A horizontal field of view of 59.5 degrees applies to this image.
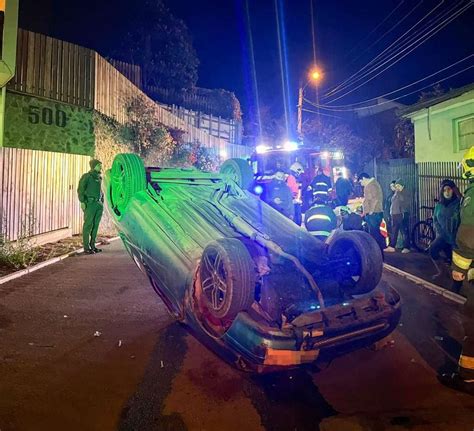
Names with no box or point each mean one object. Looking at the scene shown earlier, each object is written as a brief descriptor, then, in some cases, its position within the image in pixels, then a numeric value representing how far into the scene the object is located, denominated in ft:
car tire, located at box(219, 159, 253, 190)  18.37
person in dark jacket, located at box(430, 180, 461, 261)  22.49
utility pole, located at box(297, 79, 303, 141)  84.23
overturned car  10.11
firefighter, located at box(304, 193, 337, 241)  18.85
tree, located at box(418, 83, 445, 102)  60.19
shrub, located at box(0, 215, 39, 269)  24.22
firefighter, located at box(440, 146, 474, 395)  11.52
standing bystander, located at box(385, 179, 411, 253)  31.30
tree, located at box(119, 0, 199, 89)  82.43
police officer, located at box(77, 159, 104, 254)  29.48
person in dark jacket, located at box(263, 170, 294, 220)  24.17
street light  84.41
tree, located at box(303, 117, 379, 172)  92.46
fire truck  50.24
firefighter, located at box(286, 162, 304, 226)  36.05
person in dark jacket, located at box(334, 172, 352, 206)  33.37
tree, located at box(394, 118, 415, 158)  76.74
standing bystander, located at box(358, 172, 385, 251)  29.91
